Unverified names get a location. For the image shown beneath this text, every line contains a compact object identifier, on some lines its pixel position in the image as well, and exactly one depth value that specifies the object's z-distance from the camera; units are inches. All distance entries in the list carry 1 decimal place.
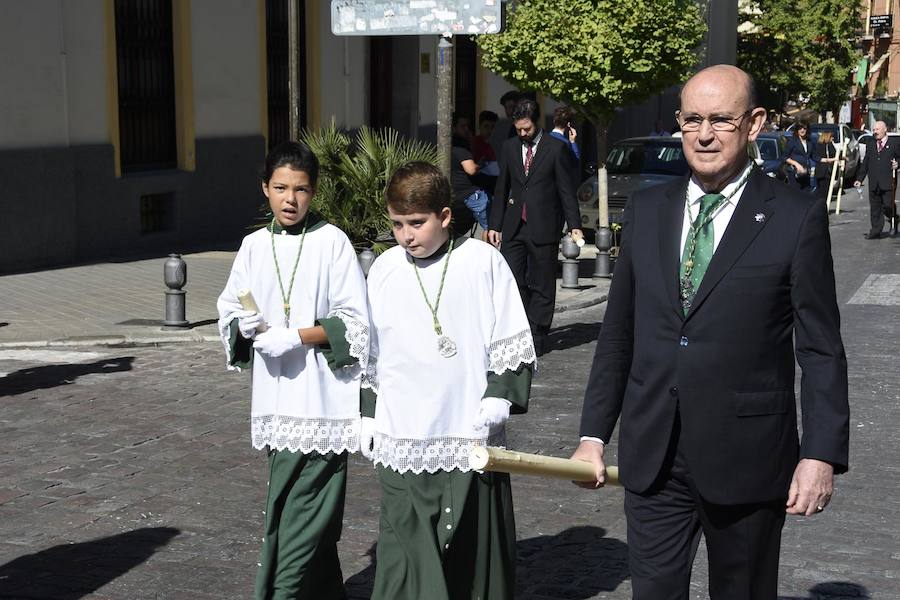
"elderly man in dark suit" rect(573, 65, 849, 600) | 141.0
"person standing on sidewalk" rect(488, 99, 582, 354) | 423.8
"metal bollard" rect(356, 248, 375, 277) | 476.7
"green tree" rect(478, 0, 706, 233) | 670.5
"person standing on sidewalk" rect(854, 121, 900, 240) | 879.7
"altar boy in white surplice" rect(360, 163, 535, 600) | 179.2
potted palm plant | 483.8
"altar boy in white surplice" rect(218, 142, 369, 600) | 197.2
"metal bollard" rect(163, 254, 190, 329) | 455.5
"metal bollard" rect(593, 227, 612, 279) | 625.6
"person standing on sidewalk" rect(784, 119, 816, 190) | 1014.4
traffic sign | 450.3
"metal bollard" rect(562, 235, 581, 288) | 575.1
